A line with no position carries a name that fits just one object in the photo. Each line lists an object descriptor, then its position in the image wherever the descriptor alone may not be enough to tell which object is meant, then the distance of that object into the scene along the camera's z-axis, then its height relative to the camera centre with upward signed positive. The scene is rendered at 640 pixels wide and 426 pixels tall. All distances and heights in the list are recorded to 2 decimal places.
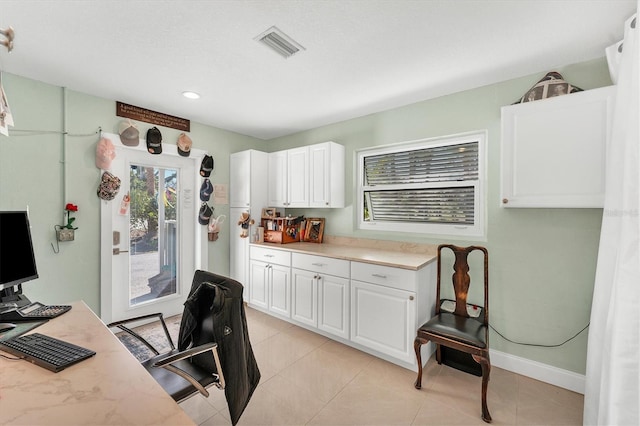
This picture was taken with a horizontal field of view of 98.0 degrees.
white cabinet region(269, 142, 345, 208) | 3.29 +0.42
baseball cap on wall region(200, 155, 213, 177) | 3.49 +0.54
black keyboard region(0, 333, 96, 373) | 1.06 -0.59
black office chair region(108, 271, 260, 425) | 1.40 -0.75
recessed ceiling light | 2.62 +1.09
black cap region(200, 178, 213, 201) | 3.47 +0.23
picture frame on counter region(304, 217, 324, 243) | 3.57 -0.26
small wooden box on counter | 3.51 -0.27
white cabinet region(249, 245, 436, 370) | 2.32 -0.85
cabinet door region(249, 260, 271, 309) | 3.39 -0.93
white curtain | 1.35 -0.35
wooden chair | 1.86 -0.86
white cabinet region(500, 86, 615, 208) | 1.79 +0.43
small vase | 2.48 -0.24
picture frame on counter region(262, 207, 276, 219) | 3.76 -0.04
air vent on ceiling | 1.75 +1.10
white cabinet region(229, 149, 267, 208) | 3.66 +0.42
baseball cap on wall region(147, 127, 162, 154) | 3.03 +0.74
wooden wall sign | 2.88 +1.01
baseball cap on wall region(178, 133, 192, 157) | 3.28 +0.76
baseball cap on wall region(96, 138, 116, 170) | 2.69 +0.53
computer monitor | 1.45 -0.24
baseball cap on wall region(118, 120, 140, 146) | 2.84 +0.77
